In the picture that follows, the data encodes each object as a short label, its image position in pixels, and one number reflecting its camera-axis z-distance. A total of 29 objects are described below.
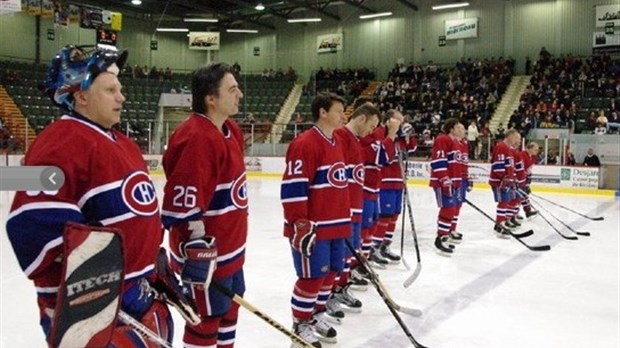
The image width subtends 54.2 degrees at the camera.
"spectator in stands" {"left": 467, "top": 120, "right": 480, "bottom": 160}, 13.35
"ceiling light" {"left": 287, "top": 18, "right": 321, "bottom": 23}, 21.58
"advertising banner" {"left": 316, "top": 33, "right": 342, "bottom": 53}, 22.16
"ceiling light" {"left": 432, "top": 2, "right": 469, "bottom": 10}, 20.20
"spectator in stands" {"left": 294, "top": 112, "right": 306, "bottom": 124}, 17.21
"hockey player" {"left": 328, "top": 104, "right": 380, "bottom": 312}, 3.62
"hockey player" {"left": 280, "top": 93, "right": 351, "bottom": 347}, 2.82
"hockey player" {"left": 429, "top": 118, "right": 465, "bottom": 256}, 5.75
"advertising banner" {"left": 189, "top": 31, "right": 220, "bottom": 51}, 21.69
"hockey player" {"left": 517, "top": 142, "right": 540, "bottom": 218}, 7.68
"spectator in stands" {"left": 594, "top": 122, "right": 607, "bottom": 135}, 13.23
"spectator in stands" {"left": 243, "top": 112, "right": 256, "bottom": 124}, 15.56
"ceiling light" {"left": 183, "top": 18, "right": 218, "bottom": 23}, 22.16
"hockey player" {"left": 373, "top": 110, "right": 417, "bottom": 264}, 5.14
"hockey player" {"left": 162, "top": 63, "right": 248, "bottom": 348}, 1.89
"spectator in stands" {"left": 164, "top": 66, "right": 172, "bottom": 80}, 19.35
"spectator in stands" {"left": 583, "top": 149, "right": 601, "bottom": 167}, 12.16
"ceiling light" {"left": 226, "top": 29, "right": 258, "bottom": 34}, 22.42
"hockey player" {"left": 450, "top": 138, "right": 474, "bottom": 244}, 5.97
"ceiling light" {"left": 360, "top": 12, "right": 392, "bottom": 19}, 21.49
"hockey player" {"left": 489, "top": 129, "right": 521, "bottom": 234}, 7.02
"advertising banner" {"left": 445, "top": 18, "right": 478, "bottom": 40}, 20.22
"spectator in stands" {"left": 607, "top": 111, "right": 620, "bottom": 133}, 13.48
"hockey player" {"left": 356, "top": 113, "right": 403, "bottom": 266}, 4.55
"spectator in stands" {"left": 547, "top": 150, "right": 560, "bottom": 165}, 12.51
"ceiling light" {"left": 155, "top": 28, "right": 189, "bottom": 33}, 21.94
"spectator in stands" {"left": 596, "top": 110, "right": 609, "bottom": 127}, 13.48
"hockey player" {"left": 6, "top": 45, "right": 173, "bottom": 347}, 1.21
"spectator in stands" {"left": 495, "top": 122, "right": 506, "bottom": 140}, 12.85
